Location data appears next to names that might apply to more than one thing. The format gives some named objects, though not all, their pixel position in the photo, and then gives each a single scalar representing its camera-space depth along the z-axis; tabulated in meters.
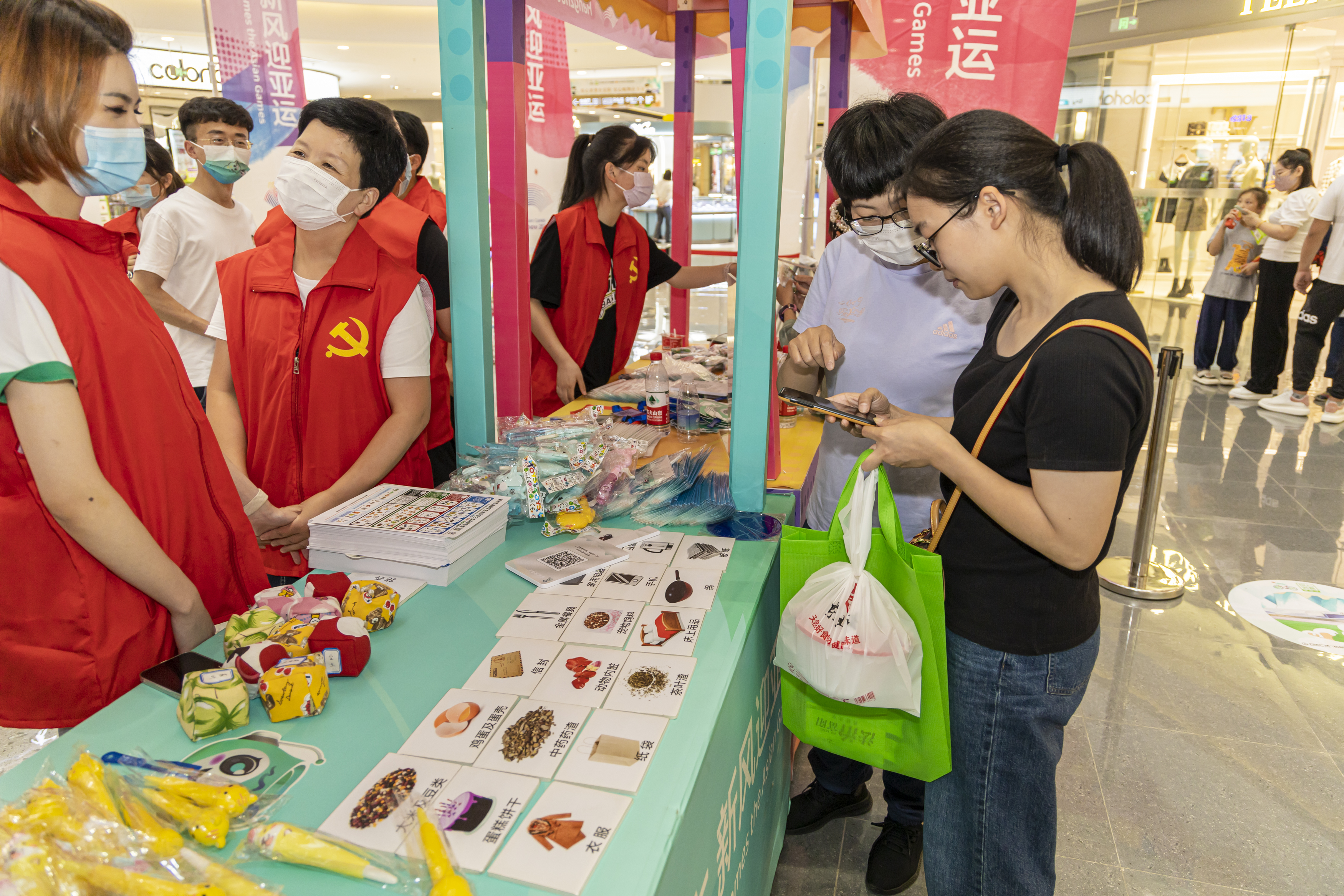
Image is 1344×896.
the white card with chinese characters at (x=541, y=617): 1.33
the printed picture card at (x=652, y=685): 1.15
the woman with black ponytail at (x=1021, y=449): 1.19
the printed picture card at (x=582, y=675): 1.16
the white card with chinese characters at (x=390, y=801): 0.90
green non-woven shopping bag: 1.36
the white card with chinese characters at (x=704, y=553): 1.59
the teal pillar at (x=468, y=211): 1.83
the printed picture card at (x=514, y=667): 1.19
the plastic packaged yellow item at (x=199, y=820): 0.87
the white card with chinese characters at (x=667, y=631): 1.29
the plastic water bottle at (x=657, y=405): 2.60
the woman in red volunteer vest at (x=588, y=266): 3.14
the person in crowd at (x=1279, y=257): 6.61
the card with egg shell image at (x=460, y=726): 1.04
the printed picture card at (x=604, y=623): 1.31
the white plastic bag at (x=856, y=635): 1.32
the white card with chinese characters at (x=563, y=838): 0.85
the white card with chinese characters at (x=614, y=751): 1.00
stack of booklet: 1.51
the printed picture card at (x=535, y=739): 1.02
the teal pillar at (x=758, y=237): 1.60
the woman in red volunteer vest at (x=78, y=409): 1.22
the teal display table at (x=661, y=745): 0.93
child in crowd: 7.09
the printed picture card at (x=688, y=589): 1.44
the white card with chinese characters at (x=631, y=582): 1.46
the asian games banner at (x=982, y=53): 3.27
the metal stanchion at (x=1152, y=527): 3.47
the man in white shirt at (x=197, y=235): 3.19
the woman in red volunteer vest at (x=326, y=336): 1.83
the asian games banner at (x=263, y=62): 5.00
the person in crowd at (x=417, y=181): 3.14
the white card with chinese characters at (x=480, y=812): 0.88
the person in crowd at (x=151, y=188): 3.27
